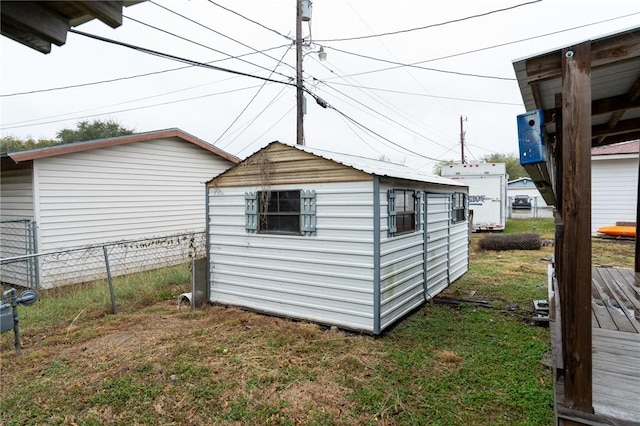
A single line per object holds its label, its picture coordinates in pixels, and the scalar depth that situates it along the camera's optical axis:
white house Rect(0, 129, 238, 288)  7.78
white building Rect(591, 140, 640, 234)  13.59
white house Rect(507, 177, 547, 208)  33.50
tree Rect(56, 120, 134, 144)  28.48
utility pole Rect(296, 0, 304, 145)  10.90
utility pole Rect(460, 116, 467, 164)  27.03
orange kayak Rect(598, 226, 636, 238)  13.08
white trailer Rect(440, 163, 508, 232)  16.14
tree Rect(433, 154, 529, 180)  44.12
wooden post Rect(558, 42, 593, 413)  2.06
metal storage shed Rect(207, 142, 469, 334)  4.74
